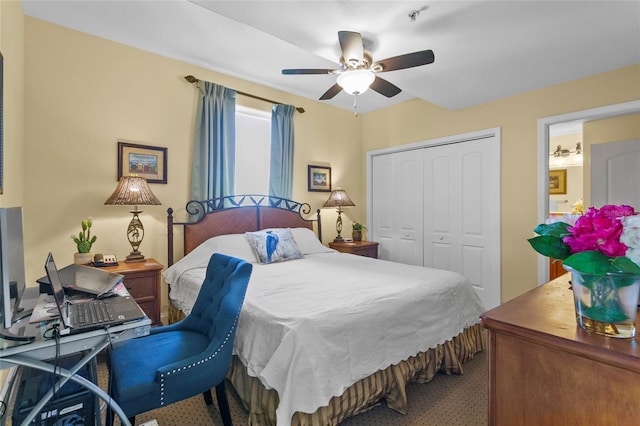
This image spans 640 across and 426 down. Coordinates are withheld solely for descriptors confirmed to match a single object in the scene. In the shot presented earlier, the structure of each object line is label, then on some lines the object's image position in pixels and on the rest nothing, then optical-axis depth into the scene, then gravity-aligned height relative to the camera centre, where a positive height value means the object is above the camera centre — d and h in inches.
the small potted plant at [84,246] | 102.0 -11.8
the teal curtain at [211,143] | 134.0 +29.1
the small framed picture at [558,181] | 228.8 +21.7
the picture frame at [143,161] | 117.6 +18.9
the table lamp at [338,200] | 171.5 +5.7
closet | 147.7 +2.8
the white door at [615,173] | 145.9 +18.2
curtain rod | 131.1 +54.5
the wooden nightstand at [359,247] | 168.7 -20.1
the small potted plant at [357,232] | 185.3 -12.7
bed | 60.9 -27.9
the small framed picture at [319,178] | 174.9 +18.2
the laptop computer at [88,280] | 60.9 -14.5
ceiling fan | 83.1 +42.2
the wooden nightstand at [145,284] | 99.8 -23.8
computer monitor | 38.8 -8.1
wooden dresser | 30.8 -17.5
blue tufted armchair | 55.8 -29.3
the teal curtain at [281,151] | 157.2 +29.9
